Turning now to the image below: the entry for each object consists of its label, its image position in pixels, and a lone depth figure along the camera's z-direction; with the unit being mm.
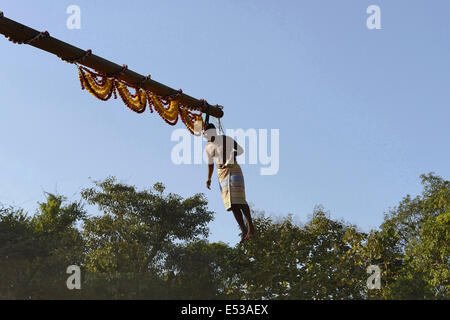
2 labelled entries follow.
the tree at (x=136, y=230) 23750
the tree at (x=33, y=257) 23344
